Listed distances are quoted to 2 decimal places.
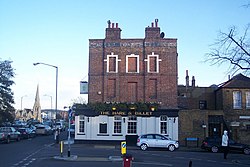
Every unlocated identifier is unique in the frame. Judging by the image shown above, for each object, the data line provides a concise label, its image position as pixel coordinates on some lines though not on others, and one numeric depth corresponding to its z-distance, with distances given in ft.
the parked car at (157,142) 76.20
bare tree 55.55
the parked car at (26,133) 109.63
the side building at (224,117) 90.30
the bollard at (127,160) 26.95
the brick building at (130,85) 90.84
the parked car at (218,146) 76.55
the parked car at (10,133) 91.62
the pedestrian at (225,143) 60.91
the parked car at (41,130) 135.17
